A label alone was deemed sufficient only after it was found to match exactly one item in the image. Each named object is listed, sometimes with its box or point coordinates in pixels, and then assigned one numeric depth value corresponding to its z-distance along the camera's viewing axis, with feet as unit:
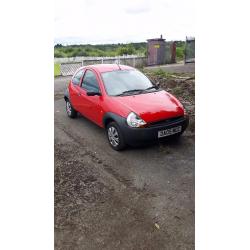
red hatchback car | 15.29
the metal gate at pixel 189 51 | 50.91
